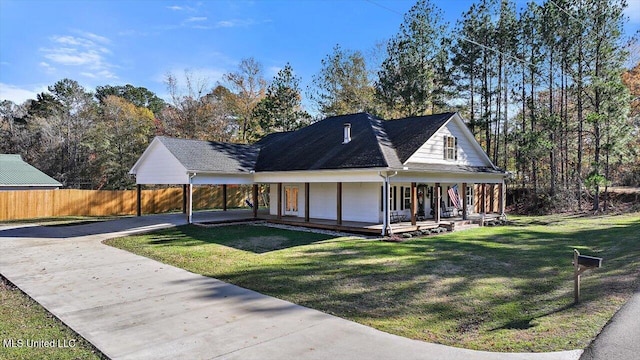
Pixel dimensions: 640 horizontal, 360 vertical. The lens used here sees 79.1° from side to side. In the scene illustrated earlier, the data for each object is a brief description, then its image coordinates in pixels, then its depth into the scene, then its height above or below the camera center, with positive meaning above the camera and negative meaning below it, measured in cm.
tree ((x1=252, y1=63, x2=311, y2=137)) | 3547 +710
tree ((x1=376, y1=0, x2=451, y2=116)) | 3000 +976
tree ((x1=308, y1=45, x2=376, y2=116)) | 3669 +965
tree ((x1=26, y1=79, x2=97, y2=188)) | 3519 +372
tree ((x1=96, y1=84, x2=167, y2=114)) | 5850 +1352
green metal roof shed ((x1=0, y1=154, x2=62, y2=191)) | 2658 +34
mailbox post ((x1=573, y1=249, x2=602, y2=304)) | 657 -140
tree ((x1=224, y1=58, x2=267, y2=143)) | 3981 +981
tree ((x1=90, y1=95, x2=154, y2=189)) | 3403 +298
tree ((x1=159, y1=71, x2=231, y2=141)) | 3638 +670
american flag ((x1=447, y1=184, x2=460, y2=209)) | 1915 -60
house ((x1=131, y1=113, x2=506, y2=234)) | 1631 +76
